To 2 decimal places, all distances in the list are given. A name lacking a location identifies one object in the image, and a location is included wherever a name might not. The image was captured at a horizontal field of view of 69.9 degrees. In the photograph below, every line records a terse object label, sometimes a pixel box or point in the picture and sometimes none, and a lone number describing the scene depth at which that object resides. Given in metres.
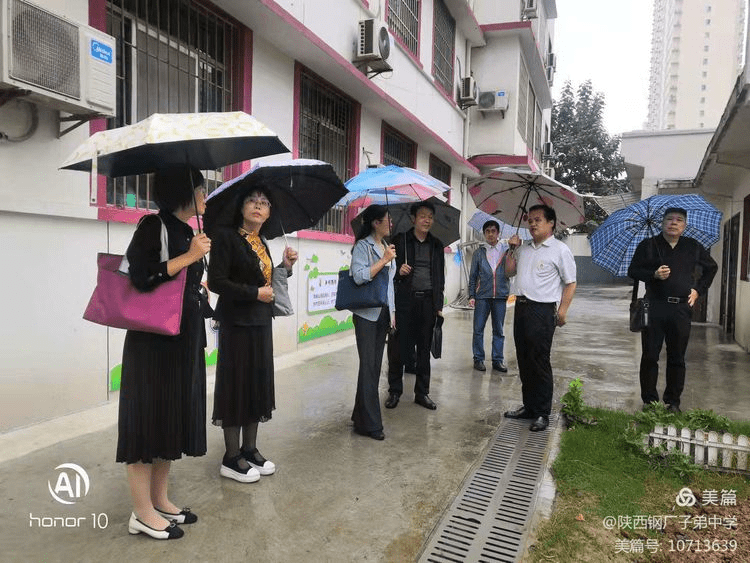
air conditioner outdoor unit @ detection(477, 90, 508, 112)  14.83
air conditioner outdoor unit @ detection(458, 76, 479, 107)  13.82
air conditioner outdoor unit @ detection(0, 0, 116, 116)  3.28
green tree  32.16
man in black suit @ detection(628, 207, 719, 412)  4.76
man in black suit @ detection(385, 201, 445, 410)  4.94
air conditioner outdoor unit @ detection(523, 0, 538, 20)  14.86
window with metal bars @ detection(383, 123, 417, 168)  10.39
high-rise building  89.31
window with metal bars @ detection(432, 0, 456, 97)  12.14
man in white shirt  4.40
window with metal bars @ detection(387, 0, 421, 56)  9.79
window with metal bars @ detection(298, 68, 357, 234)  7.50
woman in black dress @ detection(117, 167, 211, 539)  2.55
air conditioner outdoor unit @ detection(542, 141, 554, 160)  23.05
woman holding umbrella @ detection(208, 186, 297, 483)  3.13
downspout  14.93
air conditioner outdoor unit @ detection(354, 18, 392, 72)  8.00
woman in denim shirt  4.13
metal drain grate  2.70
